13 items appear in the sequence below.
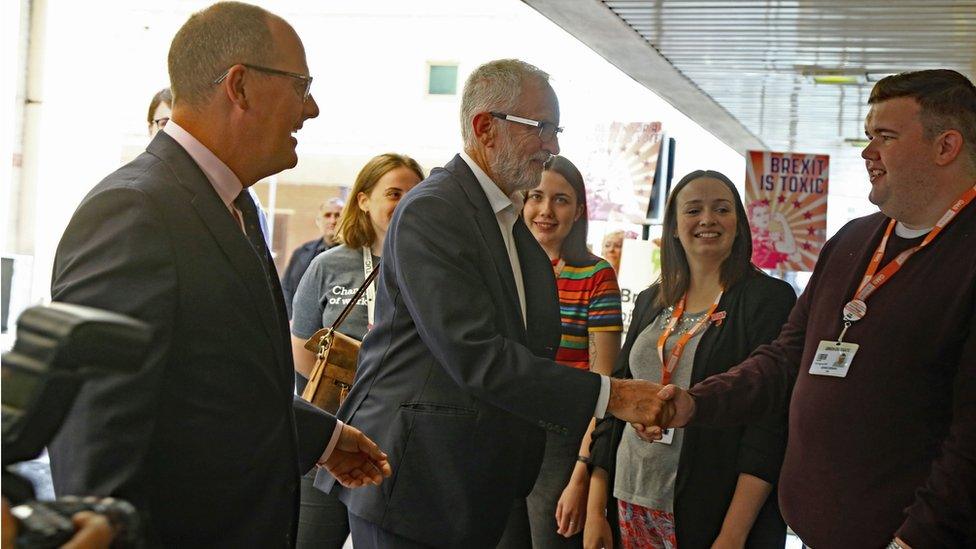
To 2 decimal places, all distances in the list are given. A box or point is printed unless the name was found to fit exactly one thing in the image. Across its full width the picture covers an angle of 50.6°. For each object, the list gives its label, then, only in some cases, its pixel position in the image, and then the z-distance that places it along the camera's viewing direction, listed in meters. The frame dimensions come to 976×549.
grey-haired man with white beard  2.54
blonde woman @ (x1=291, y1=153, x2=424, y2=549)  4.15
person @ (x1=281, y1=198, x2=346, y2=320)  5.50
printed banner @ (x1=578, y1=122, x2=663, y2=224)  8.38
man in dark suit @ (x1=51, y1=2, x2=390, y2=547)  1.54
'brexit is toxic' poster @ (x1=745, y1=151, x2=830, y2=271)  8.48
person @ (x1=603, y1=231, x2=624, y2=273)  9.95
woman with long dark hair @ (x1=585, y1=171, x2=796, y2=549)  3.41
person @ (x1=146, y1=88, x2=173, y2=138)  3.59
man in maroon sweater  2.38
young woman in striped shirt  3.79
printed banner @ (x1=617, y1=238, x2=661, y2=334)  8.65
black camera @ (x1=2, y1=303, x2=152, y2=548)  0.73
